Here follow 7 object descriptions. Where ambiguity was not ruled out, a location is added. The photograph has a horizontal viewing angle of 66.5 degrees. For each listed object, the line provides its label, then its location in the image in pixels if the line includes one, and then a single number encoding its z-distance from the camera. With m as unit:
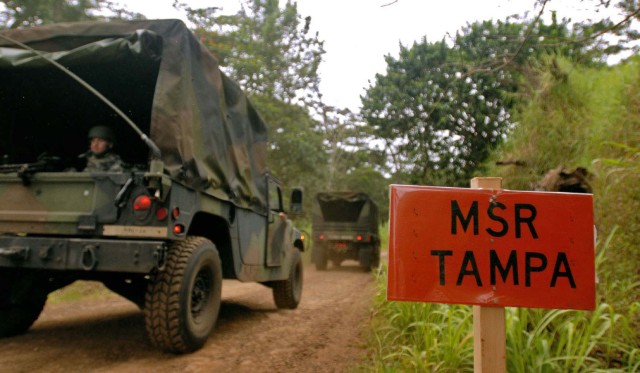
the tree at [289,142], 15.62
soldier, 4.57
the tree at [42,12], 9.39
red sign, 1.99
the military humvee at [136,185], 3.64
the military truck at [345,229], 13.77
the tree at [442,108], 10.82
